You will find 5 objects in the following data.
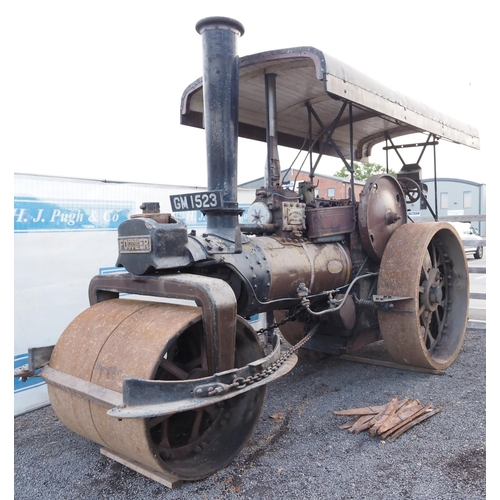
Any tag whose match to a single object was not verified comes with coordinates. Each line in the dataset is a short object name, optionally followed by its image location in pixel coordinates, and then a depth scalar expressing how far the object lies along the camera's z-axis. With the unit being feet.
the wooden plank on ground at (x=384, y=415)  9.70
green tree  102.25
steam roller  7.37
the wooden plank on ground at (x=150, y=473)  7.55
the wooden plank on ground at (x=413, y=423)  9.53
